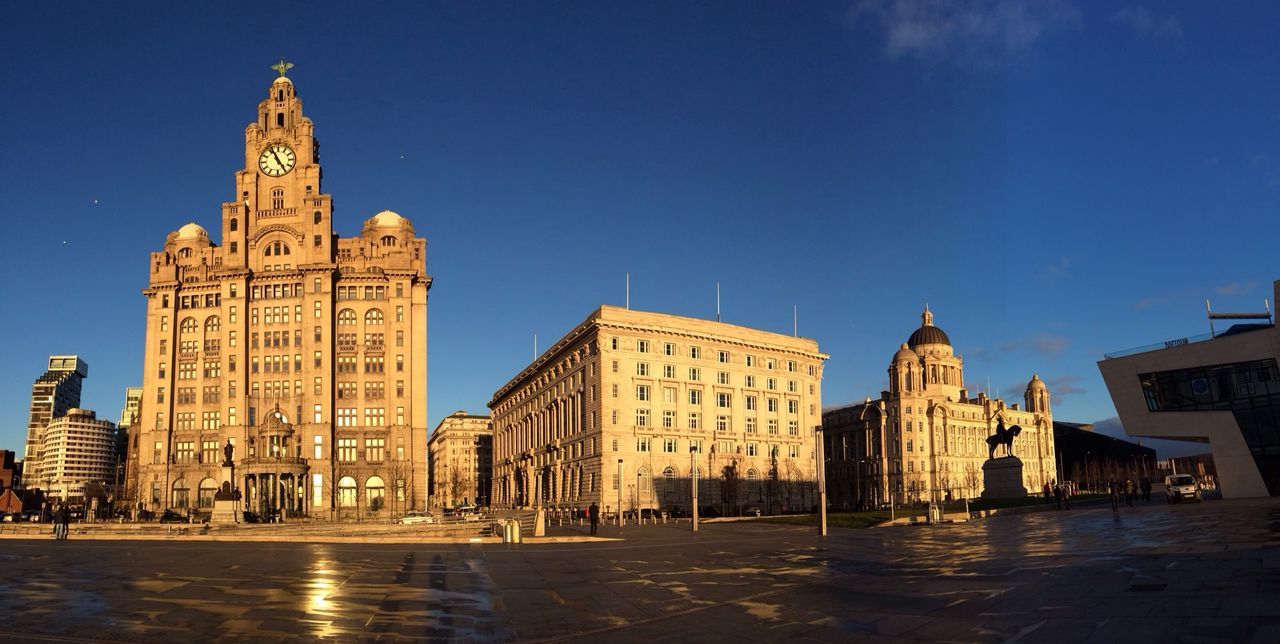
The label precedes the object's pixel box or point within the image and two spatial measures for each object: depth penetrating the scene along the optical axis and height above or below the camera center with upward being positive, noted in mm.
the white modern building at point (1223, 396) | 67312 +2953
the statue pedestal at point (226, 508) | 70688 -3967
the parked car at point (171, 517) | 89925 -5921
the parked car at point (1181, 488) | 63719 -3789
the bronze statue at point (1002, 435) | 87062 +314
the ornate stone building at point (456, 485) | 182500 -6769
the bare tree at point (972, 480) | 172000 -7533
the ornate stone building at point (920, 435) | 170500 +1056
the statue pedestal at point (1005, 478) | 84688 -3613
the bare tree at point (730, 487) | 108750 -4934
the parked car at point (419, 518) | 65912 -5418
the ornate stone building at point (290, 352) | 115562 +13335
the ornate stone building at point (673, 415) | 104062 +3842
